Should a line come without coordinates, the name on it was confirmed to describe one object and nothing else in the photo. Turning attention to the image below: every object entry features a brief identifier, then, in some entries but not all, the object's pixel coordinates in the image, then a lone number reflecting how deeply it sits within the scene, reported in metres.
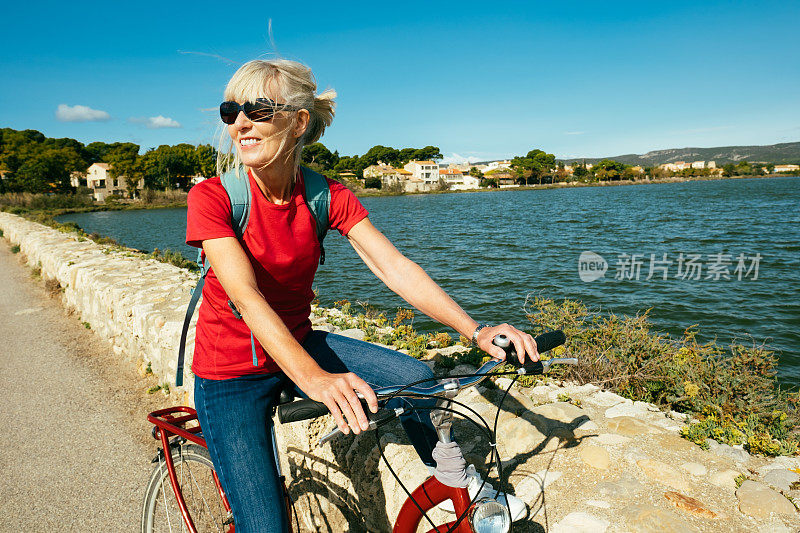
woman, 1.92
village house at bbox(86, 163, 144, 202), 97.31
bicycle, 1.64
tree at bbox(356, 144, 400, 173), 147.75
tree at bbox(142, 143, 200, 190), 89.50
